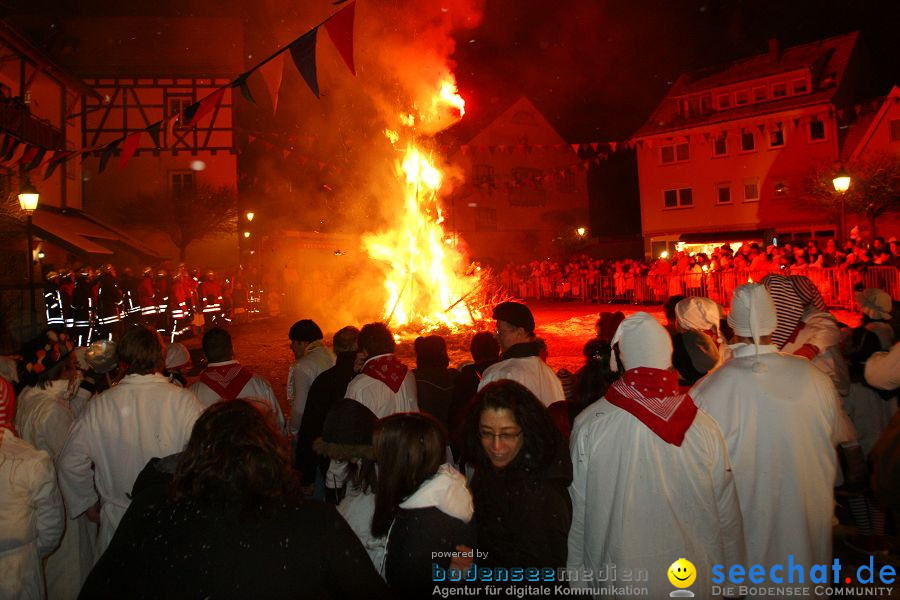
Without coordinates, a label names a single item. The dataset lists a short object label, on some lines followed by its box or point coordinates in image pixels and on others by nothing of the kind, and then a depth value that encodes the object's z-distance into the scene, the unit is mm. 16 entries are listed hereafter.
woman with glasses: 2627
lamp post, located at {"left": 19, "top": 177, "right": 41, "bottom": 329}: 11484
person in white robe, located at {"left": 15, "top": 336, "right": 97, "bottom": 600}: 3660
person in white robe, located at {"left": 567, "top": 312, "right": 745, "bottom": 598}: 2598
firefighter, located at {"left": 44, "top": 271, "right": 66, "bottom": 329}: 13519
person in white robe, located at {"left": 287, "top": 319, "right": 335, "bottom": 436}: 5578
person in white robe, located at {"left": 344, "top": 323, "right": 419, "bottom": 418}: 4359
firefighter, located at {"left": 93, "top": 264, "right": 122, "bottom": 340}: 14664
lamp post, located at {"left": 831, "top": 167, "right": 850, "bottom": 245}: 13889
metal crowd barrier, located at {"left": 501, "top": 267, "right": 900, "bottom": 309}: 15344
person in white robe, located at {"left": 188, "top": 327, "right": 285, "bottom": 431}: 4520
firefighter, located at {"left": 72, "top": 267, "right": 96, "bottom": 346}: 14081
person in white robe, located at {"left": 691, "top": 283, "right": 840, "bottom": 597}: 3092
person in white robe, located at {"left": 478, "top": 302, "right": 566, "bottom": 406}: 3949
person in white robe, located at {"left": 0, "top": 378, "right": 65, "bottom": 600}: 2910
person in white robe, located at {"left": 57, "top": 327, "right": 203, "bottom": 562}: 3465
